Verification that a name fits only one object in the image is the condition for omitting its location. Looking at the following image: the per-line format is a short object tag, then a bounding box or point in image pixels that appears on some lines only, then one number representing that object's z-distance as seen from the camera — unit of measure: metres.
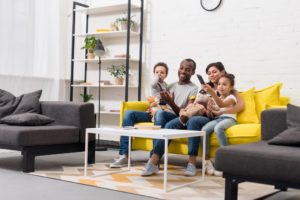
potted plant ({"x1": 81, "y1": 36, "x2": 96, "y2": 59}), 5.73
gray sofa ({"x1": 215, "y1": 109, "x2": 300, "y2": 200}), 2.25
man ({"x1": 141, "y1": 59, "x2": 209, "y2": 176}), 3.47
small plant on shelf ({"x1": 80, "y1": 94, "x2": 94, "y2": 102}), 5.83
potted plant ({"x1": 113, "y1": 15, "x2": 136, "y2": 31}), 5.47
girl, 3.64
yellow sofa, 3.61
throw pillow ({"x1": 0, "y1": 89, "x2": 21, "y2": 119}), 4.20
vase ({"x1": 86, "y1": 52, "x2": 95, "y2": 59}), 5.84
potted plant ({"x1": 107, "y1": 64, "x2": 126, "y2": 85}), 5.57
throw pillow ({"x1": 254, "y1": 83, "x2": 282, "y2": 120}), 4.04
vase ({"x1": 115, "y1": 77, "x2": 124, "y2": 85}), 5.56
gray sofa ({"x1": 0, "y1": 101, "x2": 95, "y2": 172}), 3.57
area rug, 2.90
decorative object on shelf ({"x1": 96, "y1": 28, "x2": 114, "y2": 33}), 5.67
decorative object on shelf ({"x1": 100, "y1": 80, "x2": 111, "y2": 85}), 5.63
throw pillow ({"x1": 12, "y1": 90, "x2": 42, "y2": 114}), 4.22
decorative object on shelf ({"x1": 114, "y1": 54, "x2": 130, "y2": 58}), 5.46
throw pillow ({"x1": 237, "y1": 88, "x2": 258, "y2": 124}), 3.95
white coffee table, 2.92
